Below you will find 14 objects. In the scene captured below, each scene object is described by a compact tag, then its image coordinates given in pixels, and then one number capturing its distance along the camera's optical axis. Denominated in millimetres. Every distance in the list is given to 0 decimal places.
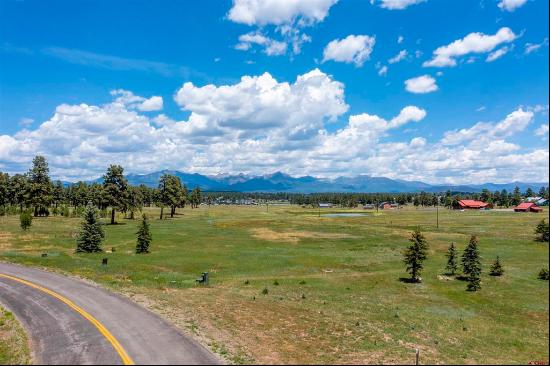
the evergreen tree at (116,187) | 94438
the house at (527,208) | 172500
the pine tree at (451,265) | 50344
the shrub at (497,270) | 49012
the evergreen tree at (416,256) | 47406
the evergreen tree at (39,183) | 101688
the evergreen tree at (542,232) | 64988
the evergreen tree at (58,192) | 155225
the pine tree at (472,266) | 43000
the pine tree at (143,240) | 57219
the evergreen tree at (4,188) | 120562
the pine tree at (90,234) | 55562
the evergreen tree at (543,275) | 46750
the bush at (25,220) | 73750
